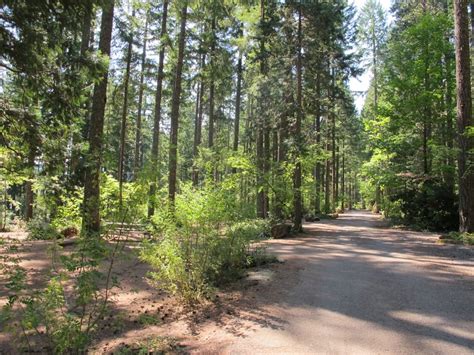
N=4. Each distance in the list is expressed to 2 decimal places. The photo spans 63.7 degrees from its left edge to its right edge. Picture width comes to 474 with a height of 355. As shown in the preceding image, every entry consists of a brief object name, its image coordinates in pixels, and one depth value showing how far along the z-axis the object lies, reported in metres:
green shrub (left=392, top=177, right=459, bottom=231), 14.81
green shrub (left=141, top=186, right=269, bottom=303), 5.72
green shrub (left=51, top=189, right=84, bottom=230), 11.22
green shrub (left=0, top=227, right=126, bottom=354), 3.51
